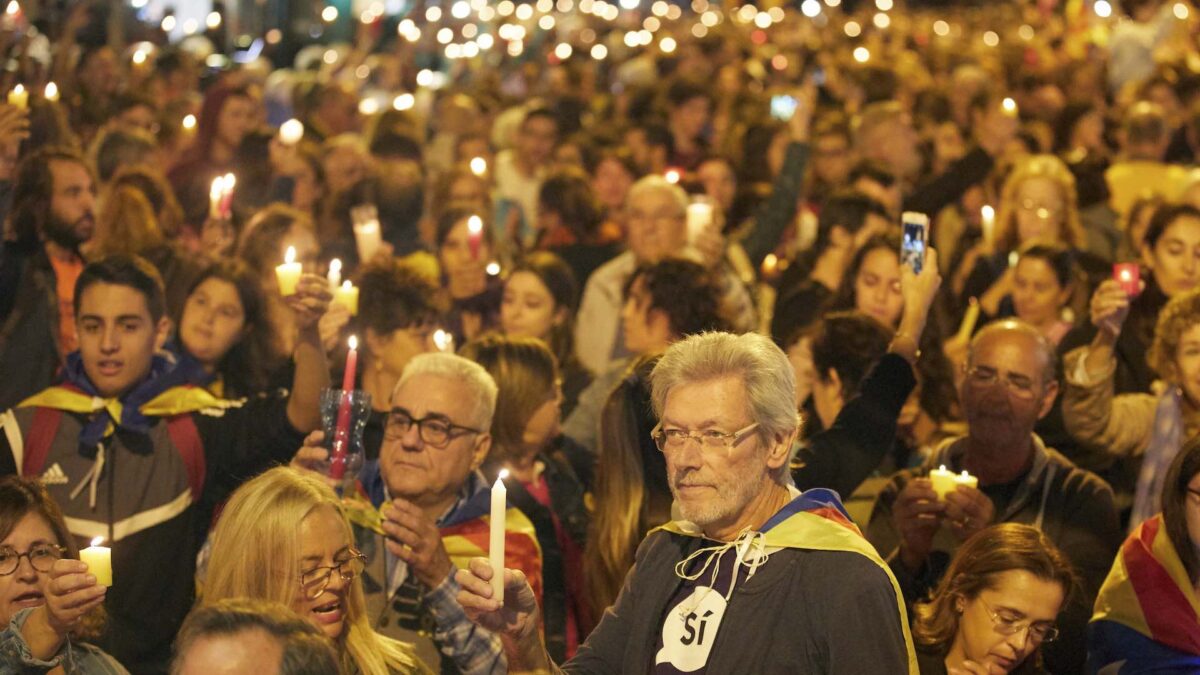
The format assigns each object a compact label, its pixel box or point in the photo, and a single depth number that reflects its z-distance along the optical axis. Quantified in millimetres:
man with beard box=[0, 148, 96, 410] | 12165
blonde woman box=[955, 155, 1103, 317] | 16151
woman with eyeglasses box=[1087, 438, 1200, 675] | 8762
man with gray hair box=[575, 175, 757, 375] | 15195
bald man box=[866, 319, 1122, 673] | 9329
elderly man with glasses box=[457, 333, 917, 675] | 6717
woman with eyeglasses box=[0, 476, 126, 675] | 6918
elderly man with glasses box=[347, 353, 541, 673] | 9075
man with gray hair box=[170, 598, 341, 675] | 5747
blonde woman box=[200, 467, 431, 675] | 7336
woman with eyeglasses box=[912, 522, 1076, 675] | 8434
